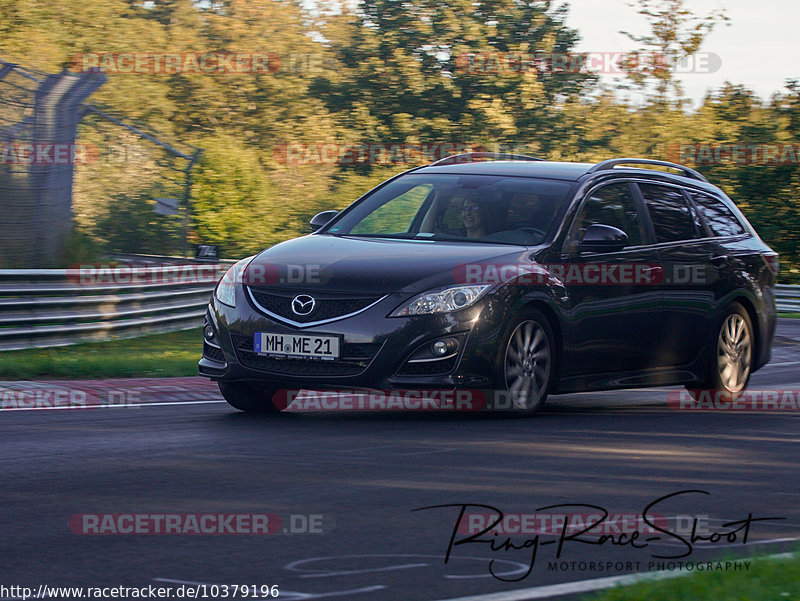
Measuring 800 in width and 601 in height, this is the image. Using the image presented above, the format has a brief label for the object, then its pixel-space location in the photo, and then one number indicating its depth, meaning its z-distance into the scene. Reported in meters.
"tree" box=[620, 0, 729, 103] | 48.59
